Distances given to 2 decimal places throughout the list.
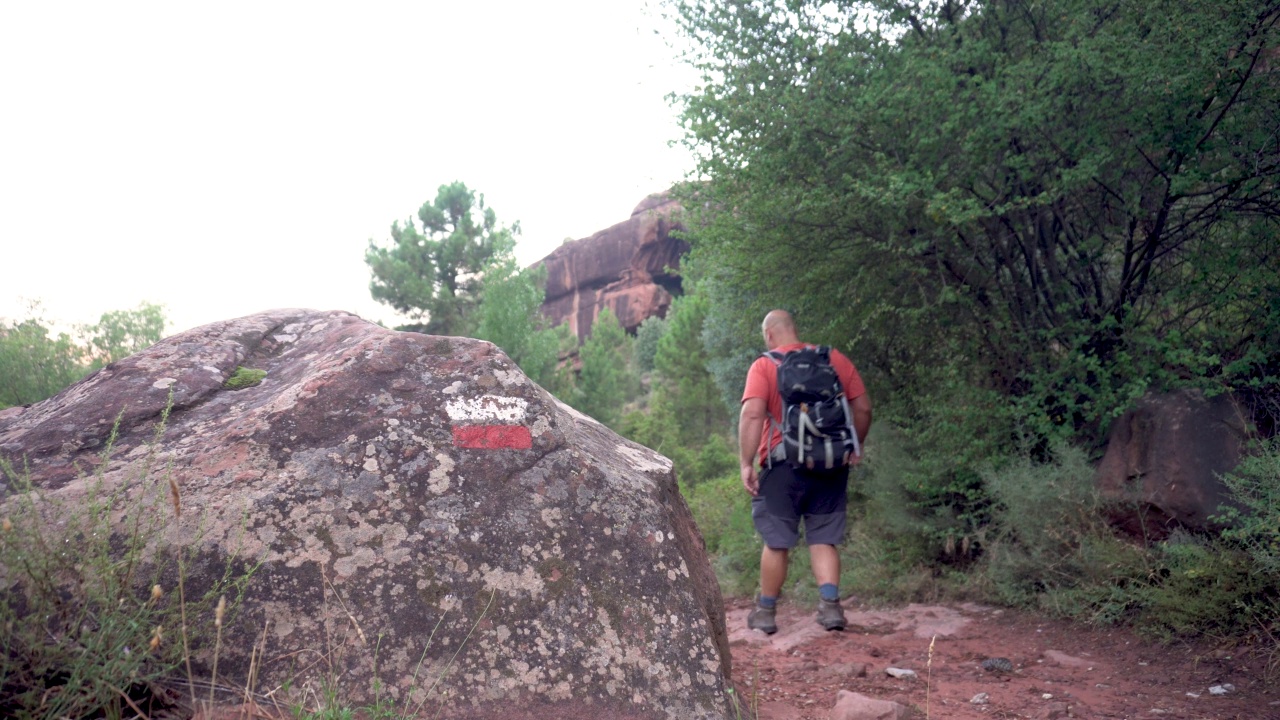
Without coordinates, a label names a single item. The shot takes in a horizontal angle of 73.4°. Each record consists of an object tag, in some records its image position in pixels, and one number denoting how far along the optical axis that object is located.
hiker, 5.05
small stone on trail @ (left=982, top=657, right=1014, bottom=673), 4.83
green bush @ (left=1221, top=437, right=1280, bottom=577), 4.49
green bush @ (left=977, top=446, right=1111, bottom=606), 6.14
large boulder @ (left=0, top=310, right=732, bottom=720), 2.68
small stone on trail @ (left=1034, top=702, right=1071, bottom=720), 3.73
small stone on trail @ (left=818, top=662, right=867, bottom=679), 4.55
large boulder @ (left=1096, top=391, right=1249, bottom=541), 5.68
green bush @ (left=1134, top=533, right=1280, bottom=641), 4.66
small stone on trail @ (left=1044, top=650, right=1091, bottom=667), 4.91
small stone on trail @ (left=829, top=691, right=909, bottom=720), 3.25
